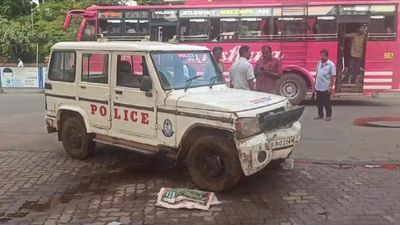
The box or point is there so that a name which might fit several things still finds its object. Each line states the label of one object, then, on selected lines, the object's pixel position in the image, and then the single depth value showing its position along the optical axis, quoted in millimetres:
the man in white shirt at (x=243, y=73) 8648
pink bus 14289
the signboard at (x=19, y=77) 21891
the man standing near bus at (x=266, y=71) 10234
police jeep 5754
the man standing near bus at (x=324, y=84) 11211
